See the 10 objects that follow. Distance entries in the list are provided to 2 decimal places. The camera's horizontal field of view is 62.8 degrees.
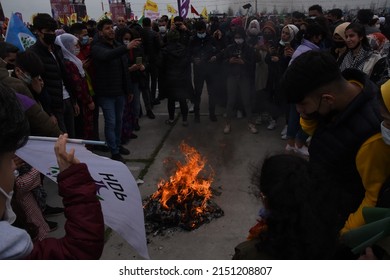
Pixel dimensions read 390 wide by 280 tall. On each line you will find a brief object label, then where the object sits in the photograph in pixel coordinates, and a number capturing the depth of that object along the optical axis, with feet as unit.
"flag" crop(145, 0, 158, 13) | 46.34
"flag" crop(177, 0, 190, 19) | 41.39
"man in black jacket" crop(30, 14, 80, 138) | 13.74
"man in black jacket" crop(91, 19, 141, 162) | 15.85
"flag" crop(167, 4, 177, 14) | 64.64
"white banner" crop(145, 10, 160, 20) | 46.28
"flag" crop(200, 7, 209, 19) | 76.18
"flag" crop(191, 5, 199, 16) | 65.51
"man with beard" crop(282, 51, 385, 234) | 5.76
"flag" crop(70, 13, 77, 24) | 61.16
